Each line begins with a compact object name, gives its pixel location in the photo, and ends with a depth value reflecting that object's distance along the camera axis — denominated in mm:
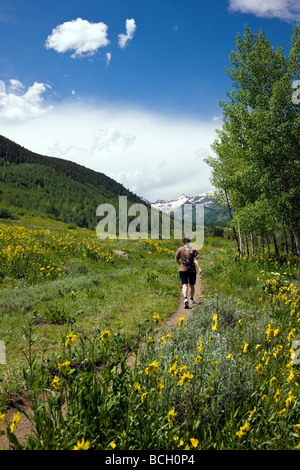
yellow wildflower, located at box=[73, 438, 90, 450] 1861
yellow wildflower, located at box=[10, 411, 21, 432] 2002
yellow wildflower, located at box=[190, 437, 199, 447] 2297
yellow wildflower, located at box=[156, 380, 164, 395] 2492
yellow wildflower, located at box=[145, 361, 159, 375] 2448
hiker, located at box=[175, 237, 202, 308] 8750
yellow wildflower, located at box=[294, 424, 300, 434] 2388
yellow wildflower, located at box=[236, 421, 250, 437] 2365
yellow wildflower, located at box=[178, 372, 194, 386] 2436
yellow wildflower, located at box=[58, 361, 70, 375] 2397
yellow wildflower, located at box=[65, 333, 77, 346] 2670
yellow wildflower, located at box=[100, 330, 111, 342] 2742
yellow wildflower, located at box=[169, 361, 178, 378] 2498
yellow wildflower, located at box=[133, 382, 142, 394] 2397
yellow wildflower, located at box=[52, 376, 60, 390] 2388
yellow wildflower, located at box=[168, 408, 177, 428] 2366
